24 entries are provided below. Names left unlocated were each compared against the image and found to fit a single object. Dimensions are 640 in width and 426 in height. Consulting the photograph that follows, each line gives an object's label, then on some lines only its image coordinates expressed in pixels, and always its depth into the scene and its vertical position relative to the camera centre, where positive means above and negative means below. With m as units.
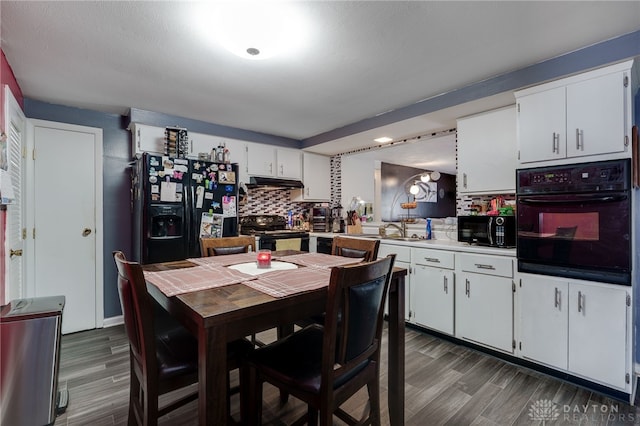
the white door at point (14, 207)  2.14 +0.05
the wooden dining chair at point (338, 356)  1.12 -0.64
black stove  3.79 -0.23
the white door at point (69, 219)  2.90 -0.06
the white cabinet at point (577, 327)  1.87 -0.77
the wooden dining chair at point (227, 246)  2.30 -0.26
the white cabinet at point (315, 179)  4.46 +0.53
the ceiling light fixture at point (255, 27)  1.58 +1.09
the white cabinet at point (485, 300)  2.36 -0.72
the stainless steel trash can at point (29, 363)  1.59 -0.82
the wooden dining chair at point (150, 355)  1.17 -0.64
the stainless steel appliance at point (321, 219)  4.40 -0.09
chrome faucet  3.53 -0.19
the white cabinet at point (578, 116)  1.87 +0.66
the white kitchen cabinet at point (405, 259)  3.00 -0.47
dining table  0.98 -0.34
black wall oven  1.88 -0.05
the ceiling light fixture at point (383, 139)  3.79 +0.95
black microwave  2.52 -0.15
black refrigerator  2.88 +0.09
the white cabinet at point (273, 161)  3.94 +0.71
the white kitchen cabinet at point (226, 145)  3.44 +0.80
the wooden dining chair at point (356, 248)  2.09 -0.26
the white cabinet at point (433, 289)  2.70 -0.71
